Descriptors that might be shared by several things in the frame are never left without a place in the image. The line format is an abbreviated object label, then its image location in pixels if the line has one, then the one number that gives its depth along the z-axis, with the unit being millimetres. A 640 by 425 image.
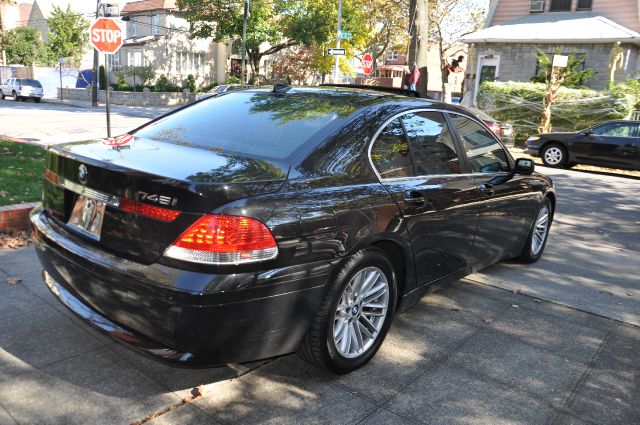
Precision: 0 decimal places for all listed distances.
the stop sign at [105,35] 9281
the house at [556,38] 22312
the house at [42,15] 66256
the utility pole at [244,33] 28422
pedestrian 17297
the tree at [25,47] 54969
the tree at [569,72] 20041
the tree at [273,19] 35406
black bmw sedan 2539
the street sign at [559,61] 17656
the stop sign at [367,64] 22531
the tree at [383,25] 36281
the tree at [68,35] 50344
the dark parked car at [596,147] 13523
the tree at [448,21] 36062
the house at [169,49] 45250
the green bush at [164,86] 40781
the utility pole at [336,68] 26866
